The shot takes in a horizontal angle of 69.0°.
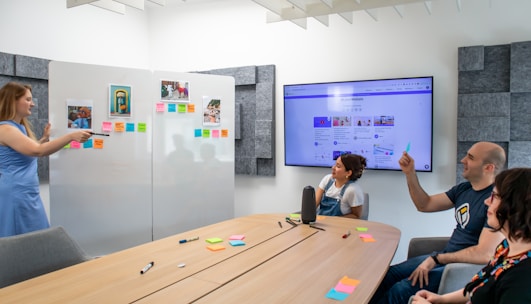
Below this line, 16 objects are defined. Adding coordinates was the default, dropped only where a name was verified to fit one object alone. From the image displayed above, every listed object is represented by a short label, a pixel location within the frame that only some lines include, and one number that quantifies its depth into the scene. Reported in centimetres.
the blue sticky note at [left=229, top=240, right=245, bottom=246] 212
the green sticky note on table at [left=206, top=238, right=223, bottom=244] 216
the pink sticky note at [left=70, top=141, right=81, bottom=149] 330
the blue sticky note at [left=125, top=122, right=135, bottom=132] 351
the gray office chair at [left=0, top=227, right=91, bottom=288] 171
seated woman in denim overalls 302
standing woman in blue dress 250
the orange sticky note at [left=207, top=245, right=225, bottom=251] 203
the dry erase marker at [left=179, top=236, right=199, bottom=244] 216
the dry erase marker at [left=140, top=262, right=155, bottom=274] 167
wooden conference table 144
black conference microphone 261
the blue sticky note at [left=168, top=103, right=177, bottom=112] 370
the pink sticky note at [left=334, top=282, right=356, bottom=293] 150
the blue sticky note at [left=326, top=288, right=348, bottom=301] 143
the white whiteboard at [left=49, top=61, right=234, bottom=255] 331
